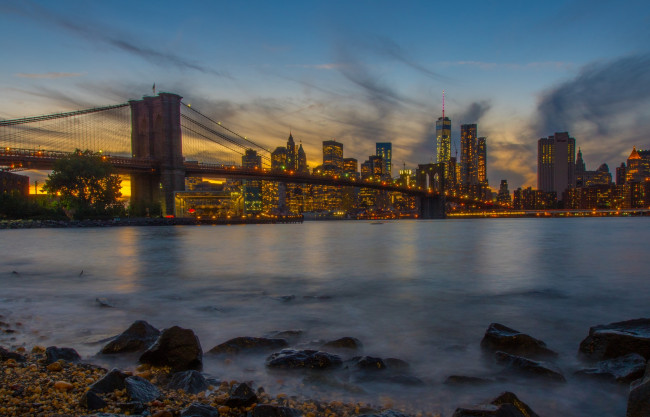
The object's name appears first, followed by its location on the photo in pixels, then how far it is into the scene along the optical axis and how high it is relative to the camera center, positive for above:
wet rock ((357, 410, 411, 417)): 2.98 -1.48
